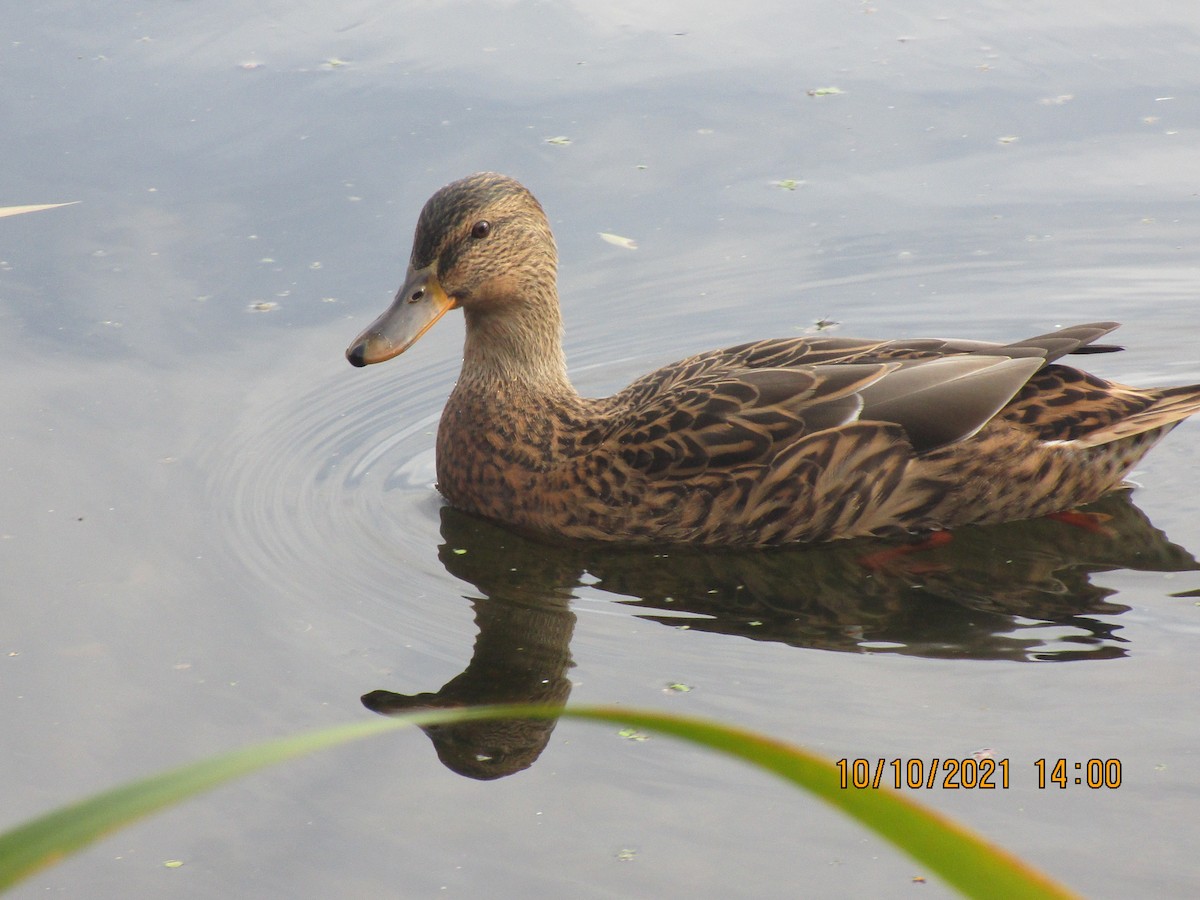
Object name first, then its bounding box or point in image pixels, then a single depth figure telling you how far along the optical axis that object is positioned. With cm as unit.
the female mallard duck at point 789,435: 447
